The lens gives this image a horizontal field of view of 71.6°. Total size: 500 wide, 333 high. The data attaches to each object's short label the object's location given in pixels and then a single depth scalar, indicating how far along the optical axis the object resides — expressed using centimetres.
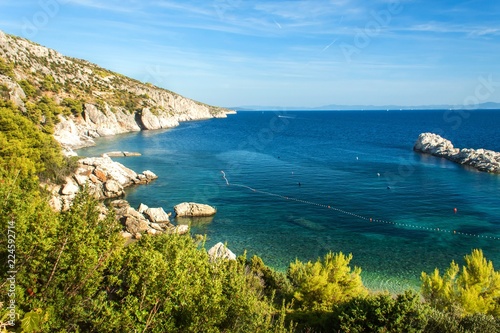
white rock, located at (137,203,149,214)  4491
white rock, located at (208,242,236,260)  3005
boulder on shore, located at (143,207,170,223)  4331
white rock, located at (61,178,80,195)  4878
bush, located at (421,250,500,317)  2095
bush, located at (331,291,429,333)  1563
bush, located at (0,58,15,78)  9149
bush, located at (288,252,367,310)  2139
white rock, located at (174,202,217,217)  4634
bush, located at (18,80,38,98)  9700
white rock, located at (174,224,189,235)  3952
